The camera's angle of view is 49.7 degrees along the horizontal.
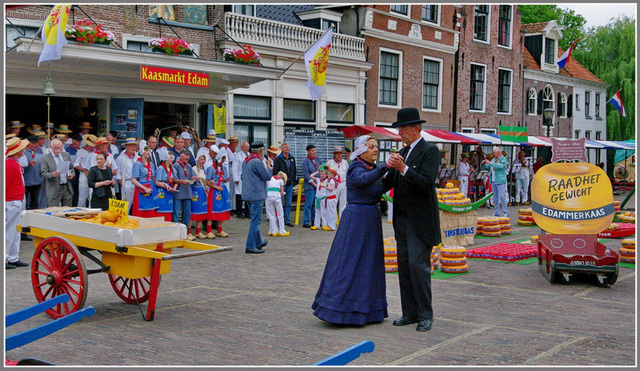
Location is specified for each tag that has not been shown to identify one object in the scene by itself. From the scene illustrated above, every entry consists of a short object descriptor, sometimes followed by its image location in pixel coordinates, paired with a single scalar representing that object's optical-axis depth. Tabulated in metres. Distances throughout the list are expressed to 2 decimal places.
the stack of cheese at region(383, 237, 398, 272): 10.25
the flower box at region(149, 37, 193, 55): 15.62
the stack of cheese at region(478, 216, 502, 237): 15.02
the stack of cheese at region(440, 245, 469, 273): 10.11
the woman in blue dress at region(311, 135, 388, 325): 6.75
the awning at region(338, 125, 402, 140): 19.09
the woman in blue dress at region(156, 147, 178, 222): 12.85
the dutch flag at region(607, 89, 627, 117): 24.83
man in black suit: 6.73
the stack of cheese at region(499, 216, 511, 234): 15.26
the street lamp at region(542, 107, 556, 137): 26.73
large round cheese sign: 9.56
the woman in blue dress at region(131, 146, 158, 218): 12.48
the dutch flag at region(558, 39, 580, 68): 21.95
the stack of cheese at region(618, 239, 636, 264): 10.98
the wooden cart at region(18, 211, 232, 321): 6.86
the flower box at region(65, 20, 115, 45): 13.99
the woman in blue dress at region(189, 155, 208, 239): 13.77
